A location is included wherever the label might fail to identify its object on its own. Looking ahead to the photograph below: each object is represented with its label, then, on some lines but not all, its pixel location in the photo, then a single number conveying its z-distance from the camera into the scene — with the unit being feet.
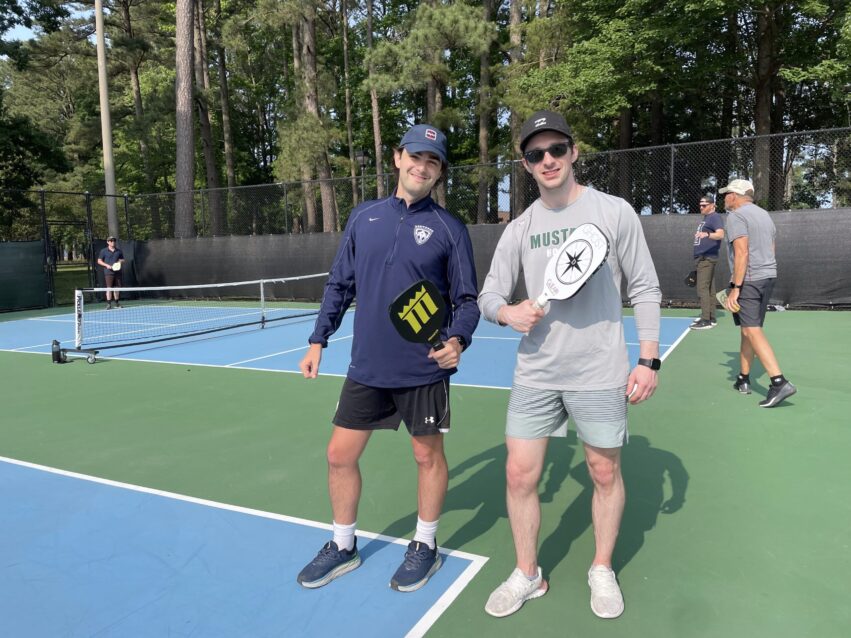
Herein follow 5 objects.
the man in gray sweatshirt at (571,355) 7.86
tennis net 37.55
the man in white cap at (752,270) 17.56
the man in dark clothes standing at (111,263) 51.42
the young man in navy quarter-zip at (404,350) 8.76
